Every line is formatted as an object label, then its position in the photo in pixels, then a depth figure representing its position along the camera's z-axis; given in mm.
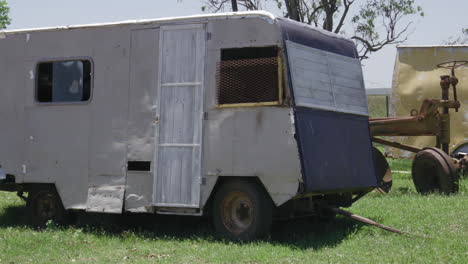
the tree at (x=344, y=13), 32438
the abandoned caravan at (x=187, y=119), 10062
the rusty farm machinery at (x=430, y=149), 14188
